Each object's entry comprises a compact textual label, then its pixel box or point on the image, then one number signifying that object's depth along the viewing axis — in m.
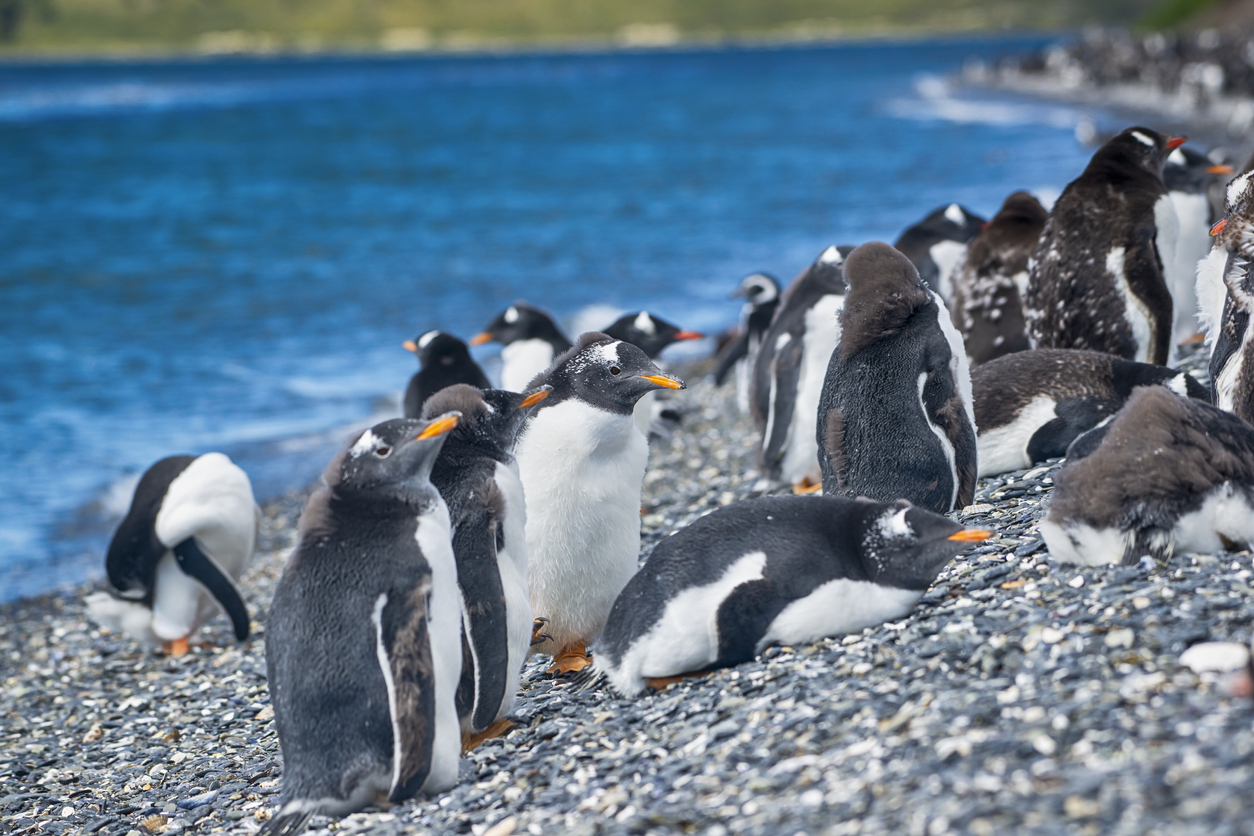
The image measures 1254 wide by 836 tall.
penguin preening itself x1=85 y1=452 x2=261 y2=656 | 12.83
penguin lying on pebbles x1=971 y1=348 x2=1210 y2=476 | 9.84
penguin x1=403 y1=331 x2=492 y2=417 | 13.17
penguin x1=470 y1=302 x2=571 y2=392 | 14.84
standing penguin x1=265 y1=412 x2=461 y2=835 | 6.75
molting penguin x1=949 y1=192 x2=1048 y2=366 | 13.04
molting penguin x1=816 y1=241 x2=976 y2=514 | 8.68
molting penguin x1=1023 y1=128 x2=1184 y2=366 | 11.45
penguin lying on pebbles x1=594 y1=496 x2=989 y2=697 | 7.15
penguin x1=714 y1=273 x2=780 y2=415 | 15.75
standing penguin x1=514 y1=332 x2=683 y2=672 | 8.67
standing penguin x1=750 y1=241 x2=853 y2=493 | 12.18
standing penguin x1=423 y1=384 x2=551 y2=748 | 7.50
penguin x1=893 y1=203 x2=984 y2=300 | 14.66
